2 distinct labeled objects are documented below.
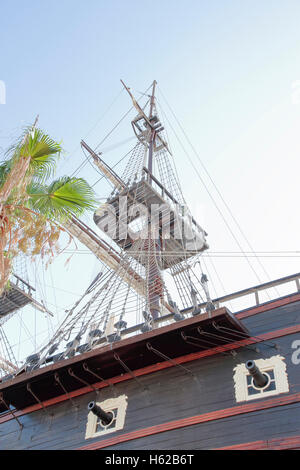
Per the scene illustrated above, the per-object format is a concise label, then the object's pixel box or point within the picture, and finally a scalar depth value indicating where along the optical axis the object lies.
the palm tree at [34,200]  6.38
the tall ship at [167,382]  7.56
